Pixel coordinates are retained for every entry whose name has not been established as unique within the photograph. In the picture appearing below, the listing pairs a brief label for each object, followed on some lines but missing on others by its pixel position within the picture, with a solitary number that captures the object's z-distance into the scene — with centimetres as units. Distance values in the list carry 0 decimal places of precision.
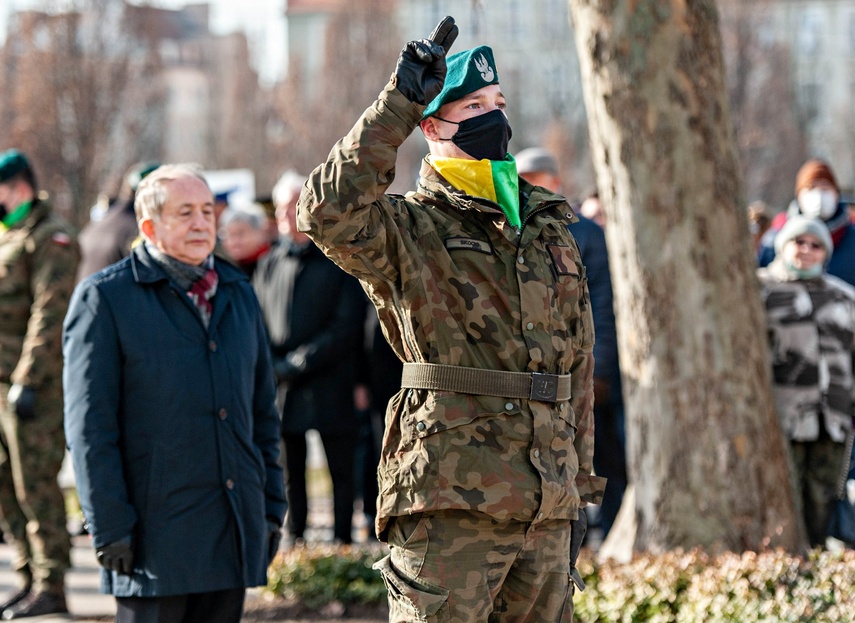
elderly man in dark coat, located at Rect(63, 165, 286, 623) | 881
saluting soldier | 692
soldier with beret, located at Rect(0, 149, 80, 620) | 1319
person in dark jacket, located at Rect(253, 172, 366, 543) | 1586
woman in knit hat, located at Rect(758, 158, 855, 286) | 1675
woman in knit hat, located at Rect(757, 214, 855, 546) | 1396
